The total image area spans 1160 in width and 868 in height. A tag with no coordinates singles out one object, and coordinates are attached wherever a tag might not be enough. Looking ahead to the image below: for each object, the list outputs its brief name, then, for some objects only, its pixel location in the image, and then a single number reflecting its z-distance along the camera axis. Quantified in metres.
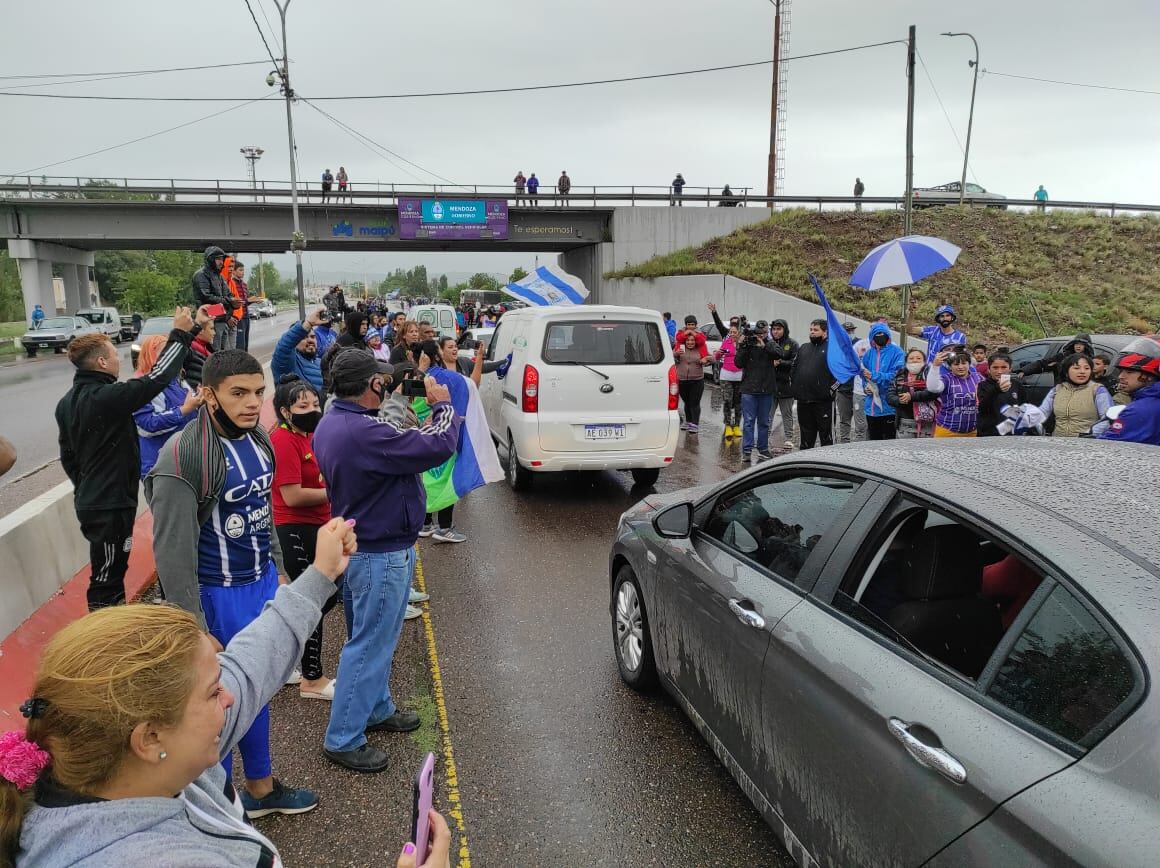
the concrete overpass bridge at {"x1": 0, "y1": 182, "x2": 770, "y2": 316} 33.75
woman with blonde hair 1.09
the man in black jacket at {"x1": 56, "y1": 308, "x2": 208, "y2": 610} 3.92
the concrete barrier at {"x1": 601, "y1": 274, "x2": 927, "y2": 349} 25.16
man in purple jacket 3.21
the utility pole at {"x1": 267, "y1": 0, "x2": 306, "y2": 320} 21.17
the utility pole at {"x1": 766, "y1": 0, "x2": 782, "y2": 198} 35.22
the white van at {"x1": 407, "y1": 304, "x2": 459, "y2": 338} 19.16
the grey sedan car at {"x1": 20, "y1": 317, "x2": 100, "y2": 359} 29.66
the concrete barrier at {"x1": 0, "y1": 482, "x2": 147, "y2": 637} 4.58
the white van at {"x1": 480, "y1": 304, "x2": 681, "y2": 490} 7.65
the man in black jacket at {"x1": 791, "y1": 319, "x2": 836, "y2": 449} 9.35
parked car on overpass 35.69
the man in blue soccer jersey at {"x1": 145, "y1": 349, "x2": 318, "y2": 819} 2.68
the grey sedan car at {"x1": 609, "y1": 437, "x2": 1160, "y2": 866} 1.63
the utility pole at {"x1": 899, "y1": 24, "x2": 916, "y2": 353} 14.84
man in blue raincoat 9.08
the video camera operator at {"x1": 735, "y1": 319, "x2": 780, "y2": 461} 9.80
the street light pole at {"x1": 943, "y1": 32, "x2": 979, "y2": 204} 29.85
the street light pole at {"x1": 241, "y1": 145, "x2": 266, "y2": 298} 48.75
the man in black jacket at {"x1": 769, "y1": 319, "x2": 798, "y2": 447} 9.84
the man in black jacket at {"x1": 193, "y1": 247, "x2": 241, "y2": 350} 6.65
